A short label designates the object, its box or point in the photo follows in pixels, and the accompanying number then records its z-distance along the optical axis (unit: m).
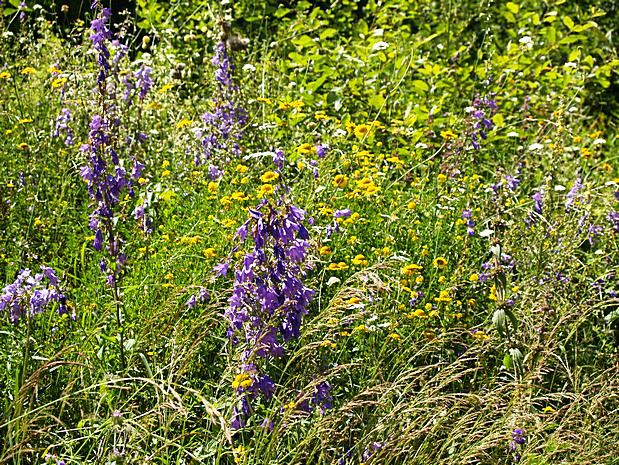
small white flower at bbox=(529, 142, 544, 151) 7.23
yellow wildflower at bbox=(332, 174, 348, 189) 6.43
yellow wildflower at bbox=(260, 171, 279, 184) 5.10
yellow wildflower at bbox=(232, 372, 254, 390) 4.50
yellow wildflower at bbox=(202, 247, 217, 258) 5.83
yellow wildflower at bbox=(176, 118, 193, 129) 7.49
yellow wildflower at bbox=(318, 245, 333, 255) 5.76
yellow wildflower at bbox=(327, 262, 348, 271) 5.71
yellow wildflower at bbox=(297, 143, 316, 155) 6.46
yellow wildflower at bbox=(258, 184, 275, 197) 4.92
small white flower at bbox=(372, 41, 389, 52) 8.52
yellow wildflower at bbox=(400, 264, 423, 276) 5.78
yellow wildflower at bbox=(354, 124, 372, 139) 7.12
